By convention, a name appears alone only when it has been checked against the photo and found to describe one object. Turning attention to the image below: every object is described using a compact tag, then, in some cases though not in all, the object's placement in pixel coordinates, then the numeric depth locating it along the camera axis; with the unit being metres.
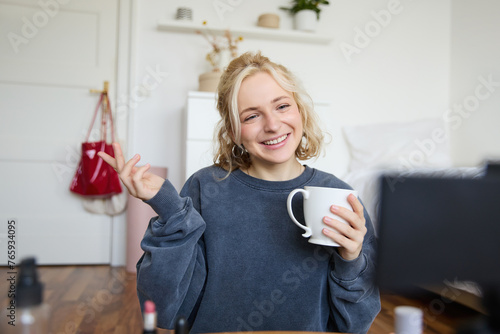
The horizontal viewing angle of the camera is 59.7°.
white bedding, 2.37
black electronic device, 0.41
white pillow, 3.07
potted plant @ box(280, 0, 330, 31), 3.13
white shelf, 2.98
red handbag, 2.88
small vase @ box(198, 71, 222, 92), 2.81
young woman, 0.80
